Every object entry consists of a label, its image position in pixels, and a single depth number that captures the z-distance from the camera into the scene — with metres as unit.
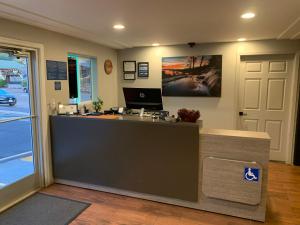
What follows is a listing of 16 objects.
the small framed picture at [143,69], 4.92
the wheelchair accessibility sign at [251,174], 2.50
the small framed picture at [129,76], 5.06
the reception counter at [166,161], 2.56
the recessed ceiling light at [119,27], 3.10
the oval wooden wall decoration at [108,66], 4.75
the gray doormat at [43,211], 2.58
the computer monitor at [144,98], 3.22
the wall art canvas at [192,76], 4.44
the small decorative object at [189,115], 2.85
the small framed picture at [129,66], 5.02
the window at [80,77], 3.95
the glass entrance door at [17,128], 2.91
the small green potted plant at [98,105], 4.30
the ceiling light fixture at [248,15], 2.57
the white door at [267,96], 4.26
